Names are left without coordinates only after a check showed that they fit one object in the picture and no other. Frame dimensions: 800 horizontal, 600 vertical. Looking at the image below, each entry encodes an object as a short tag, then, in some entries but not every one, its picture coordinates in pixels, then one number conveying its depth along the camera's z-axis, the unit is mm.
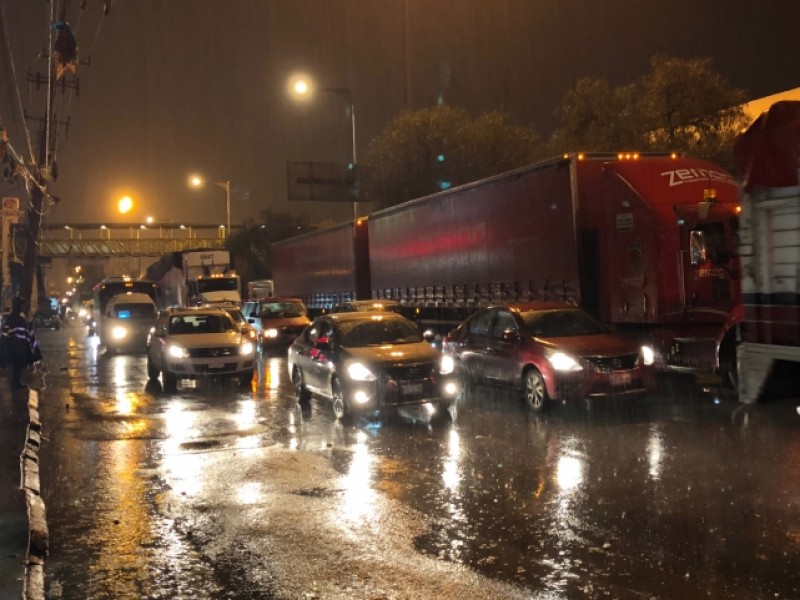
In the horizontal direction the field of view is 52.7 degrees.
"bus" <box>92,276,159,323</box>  30188
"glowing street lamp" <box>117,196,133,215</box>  19797
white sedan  15172
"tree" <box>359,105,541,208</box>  33312
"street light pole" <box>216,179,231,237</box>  44656
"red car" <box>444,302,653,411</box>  11070
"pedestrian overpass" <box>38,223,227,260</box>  88875
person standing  15328
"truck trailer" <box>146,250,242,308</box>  39031
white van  26672
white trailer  7938
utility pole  19381
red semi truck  12492
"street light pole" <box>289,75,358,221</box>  27328
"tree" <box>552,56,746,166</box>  24938
